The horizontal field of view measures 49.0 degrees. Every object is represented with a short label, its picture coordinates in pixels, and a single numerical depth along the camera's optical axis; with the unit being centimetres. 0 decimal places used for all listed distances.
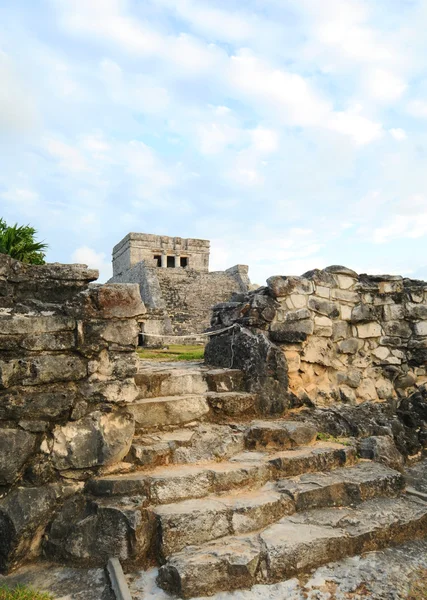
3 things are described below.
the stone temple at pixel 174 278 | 2384
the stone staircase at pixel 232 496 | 280
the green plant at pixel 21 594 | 246
